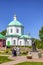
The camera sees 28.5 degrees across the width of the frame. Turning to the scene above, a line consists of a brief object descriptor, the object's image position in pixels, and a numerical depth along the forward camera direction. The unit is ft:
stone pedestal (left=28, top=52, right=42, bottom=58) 38.98
